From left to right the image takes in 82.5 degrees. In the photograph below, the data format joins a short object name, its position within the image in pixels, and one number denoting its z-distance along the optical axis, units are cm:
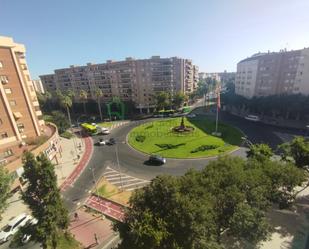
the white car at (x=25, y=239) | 2190
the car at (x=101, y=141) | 5378
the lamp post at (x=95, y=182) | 3237
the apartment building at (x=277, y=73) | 6781
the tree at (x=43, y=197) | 1755
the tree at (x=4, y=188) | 2017
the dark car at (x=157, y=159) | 4006
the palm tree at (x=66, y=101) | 6234
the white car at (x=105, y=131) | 6406
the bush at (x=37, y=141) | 4075
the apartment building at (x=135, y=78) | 9312
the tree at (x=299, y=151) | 2588
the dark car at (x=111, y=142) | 5423
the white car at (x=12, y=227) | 2318
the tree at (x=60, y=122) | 6506
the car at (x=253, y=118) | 7062
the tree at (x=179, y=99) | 9056
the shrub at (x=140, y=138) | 5434
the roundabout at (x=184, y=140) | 4480
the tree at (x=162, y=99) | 8550
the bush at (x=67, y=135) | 6177
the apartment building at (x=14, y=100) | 3731
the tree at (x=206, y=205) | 1411
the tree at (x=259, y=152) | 2707
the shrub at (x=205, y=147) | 4494
